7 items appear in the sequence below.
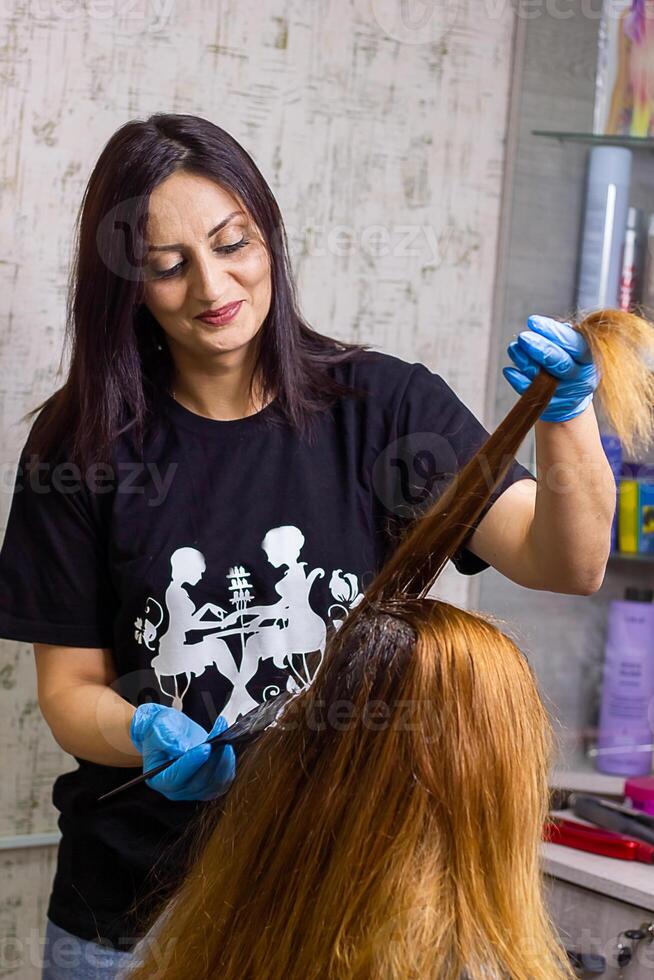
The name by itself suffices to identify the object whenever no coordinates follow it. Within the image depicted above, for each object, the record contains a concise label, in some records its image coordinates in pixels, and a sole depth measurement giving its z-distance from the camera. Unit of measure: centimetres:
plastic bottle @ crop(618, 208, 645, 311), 191
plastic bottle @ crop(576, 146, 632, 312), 192
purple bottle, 196
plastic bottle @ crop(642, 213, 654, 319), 190
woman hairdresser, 127
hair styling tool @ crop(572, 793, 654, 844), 162
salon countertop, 150
